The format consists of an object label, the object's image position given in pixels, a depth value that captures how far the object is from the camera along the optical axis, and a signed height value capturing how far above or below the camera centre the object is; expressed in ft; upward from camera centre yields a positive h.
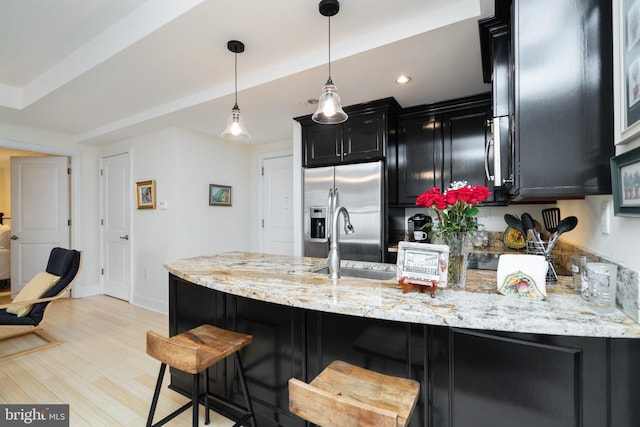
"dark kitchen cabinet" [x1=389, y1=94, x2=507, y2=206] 9.52 +2.17
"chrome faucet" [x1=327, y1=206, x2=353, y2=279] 5.24 -0.63
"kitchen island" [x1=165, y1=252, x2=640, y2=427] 3.13 -1.70
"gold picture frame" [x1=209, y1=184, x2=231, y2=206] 13.70 +0.85
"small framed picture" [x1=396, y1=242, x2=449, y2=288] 3.94 -0.69
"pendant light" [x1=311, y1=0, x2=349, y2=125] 5.81 +2.26
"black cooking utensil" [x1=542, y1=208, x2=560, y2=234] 8.54 -0.18
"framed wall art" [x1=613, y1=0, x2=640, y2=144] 3.08 +1.53
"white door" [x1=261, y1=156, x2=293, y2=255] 14.78 +0.37
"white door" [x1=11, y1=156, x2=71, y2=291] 14.48 +0.16
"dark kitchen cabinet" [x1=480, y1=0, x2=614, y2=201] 3.91 +1.54
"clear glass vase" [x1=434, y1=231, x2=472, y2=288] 4.35 -0.64
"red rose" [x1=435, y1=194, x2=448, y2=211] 4.30 +0.13
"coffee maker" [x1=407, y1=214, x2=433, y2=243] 10.52 -0.64
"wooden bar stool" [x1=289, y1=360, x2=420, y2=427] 2.71 -2.00
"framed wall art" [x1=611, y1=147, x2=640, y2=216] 3.11 +0.30
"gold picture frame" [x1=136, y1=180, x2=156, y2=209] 12.89 +0.84
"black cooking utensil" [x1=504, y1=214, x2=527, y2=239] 5.26 -0.22
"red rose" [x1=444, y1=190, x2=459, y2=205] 4.24 +0.20
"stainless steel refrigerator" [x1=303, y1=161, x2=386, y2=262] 9.87 +0.16
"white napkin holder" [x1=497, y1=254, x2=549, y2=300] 3.75 -0.82
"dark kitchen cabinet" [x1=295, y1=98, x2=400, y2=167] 9.75 +2.60
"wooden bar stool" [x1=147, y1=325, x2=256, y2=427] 4.11 -2.06
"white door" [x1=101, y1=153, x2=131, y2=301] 14.30 -0.62
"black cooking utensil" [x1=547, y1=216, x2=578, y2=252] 4.46 -0.24
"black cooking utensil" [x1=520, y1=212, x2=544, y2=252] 4.68 -0.30
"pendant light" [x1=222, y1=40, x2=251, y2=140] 7.10 +2.19
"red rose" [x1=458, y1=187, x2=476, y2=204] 4.14 +0.22
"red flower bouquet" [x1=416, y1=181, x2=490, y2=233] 4.17 +0.10
